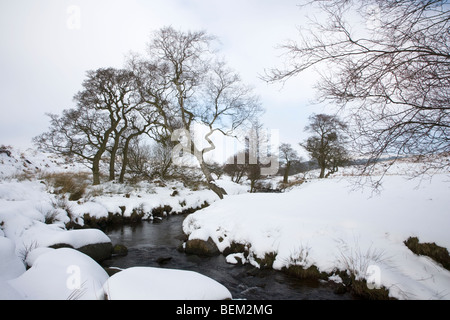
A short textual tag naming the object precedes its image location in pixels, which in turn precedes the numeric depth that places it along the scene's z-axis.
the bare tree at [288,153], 31.20
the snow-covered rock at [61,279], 2.67
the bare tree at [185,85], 13.24
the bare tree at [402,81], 2.96
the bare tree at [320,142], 24.33
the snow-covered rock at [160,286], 2.47
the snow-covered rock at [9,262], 2.90
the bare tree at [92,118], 15.97
